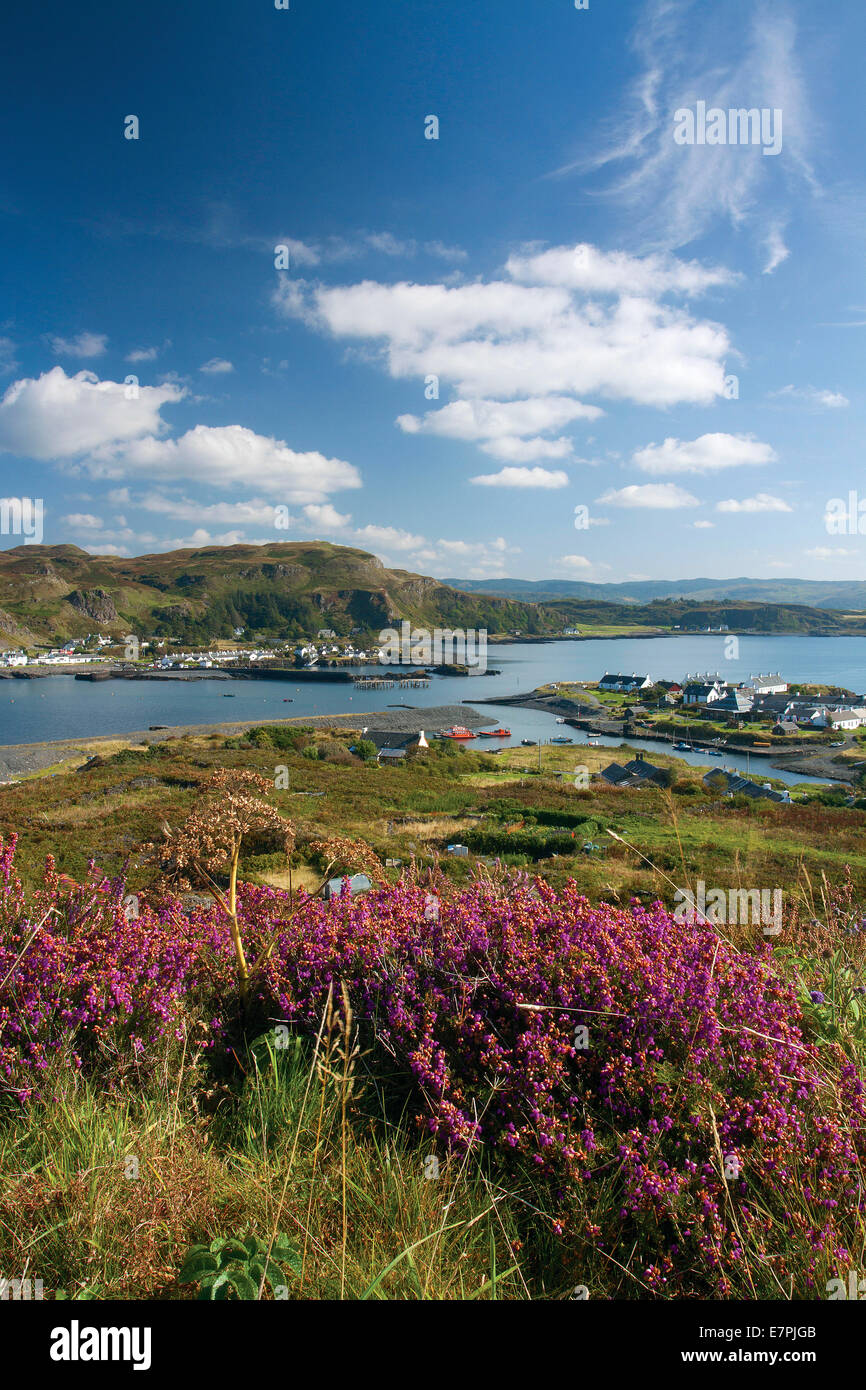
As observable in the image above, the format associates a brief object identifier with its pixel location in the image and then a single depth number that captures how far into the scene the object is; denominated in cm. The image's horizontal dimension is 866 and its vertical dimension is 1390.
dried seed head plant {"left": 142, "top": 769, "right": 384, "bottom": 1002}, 401
